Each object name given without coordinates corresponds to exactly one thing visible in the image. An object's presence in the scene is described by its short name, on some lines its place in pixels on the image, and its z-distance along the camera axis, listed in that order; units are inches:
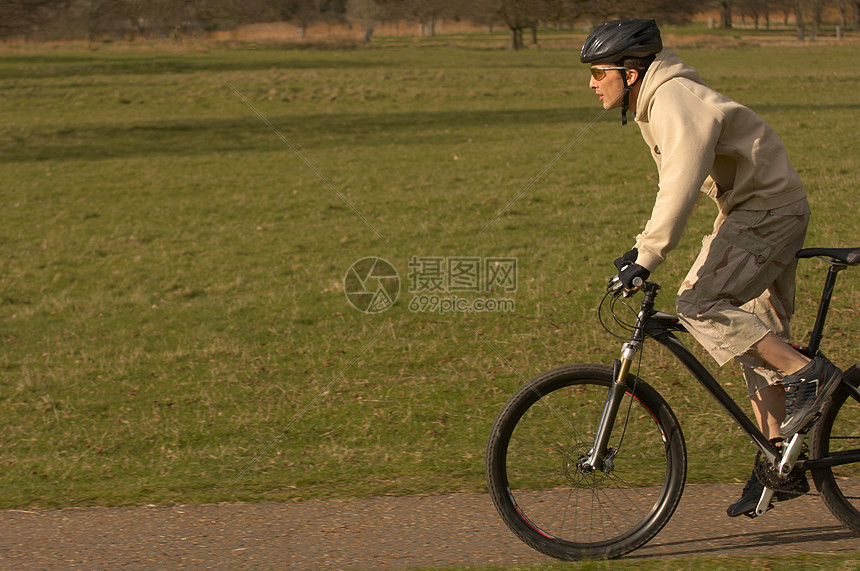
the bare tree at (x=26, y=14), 1301.7
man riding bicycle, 261.1
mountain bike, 281.9
